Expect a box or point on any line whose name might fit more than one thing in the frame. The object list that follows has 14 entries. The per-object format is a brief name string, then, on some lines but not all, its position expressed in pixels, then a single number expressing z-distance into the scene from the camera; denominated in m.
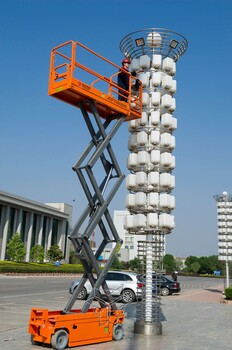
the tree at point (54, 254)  67.12
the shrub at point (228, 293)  19.83
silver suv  18.92
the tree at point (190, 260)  116.88
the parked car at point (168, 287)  24.38
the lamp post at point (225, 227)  24.05
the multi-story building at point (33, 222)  58.25
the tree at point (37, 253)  61.29
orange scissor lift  7.90
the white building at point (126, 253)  102.93
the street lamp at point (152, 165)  9.87
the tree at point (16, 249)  54.28
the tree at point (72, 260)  83.75
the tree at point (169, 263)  102.28
